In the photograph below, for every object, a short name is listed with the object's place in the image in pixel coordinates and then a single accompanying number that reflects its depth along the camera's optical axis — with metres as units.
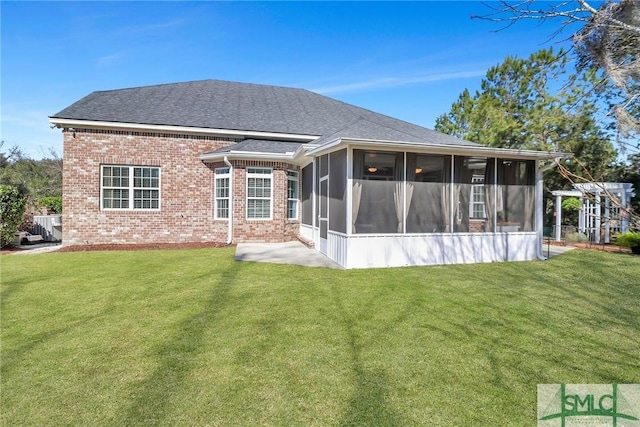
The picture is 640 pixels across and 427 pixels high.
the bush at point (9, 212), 11.78
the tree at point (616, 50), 1.67
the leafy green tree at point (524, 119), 17.30
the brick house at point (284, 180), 8.71
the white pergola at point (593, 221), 14.55
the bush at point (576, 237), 15.26
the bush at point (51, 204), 17.30
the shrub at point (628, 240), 11.82
